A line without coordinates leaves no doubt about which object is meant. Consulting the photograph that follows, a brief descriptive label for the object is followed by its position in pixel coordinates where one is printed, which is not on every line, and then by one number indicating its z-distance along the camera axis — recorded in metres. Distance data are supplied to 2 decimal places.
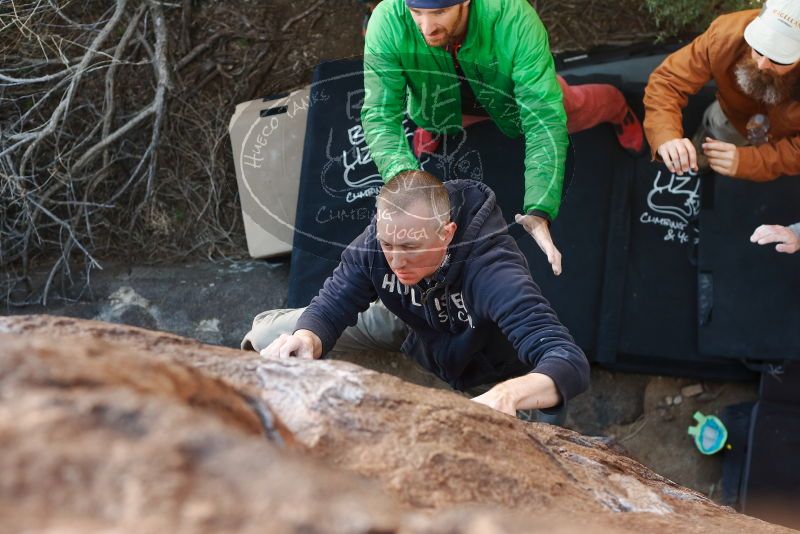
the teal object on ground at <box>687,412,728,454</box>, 3.83
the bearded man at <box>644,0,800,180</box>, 2.82
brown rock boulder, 1.44
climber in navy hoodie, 2.30
